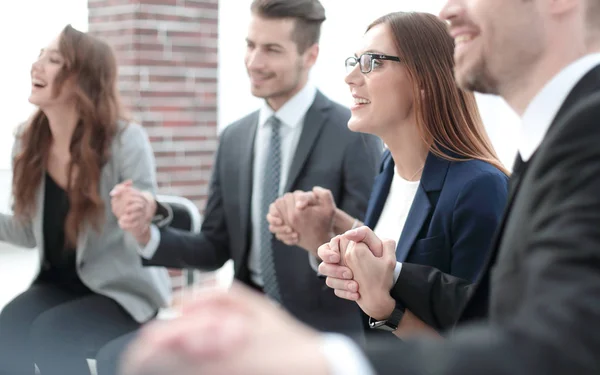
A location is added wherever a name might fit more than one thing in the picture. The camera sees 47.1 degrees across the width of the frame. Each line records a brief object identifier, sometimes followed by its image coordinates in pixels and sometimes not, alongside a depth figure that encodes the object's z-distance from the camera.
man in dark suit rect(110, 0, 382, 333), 2.75
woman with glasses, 1.79
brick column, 4.12
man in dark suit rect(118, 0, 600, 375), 0.71
